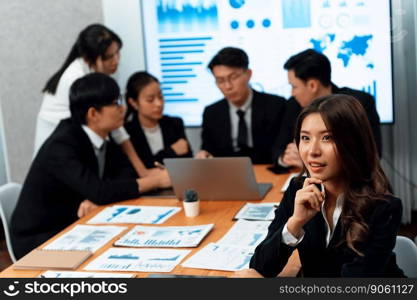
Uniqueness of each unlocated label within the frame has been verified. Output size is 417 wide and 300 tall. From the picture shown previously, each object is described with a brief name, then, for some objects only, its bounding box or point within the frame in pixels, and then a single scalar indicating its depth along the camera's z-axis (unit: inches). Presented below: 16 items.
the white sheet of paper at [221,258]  83.2
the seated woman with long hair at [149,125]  148.8
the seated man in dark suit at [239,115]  149.1
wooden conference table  82.4
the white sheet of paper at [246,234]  92.0
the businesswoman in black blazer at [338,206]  70.9
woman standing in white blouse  152.9
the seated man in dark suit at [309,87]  131.3
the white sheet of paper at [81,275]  82.0
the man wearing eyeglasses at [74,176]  118.3
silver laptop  110.3
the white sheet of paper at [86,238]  94.9
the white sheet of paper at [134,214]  106.6
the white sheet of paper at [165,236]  93.3
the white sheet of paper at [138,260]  84.2
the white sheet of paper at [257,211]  103.0
